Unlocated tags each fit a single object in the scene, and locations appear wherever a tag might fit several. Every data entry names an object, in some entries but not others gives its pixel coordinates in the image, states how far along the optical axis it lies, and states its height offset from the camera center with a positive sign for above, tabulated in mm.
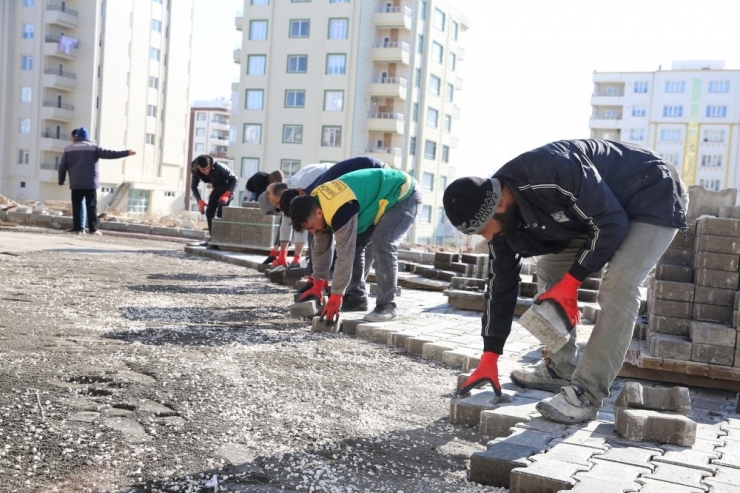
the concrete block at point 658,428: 3258 -949
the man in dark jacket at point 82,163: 13477 +199
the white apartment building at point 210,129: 95250 +7178
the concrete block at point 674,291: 4727 -475
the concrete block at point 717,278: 4598 -364
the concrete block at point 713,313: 4625 -588
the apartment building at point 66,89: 46469 +5394
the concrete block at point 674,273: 4859 -367
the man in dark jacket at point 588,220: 3371 -48
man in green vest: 5793 -235
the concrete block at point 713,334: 4445 -696
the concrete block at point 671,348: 4550 -815
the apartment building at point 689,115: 66875 +9545
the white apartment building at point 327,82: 44219 +6753
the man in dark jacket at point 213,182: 11852 +41
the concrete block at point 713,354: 4449 -819
